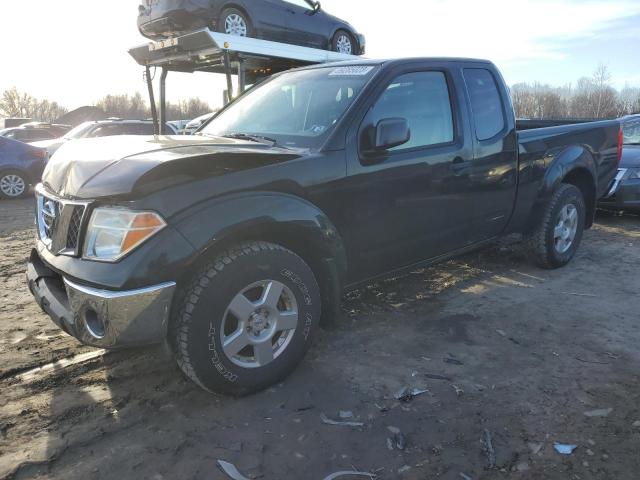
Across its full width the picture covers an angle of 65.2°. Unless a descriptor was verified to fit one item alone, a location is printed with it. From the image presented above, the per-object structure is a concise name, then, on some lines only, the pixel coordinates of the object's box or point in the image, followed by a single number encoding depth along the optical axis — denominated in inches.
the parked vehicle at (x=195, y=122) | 390.2
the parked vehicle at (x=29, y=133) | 705.0
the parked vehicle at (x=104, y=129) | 458.6
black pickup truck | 94.8
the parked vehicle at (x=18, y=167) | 403.9
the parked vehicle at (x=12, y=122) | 1094.4
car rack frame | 282.4
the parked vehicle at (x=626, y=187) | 276.7
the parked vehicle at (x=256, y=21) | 308.8
